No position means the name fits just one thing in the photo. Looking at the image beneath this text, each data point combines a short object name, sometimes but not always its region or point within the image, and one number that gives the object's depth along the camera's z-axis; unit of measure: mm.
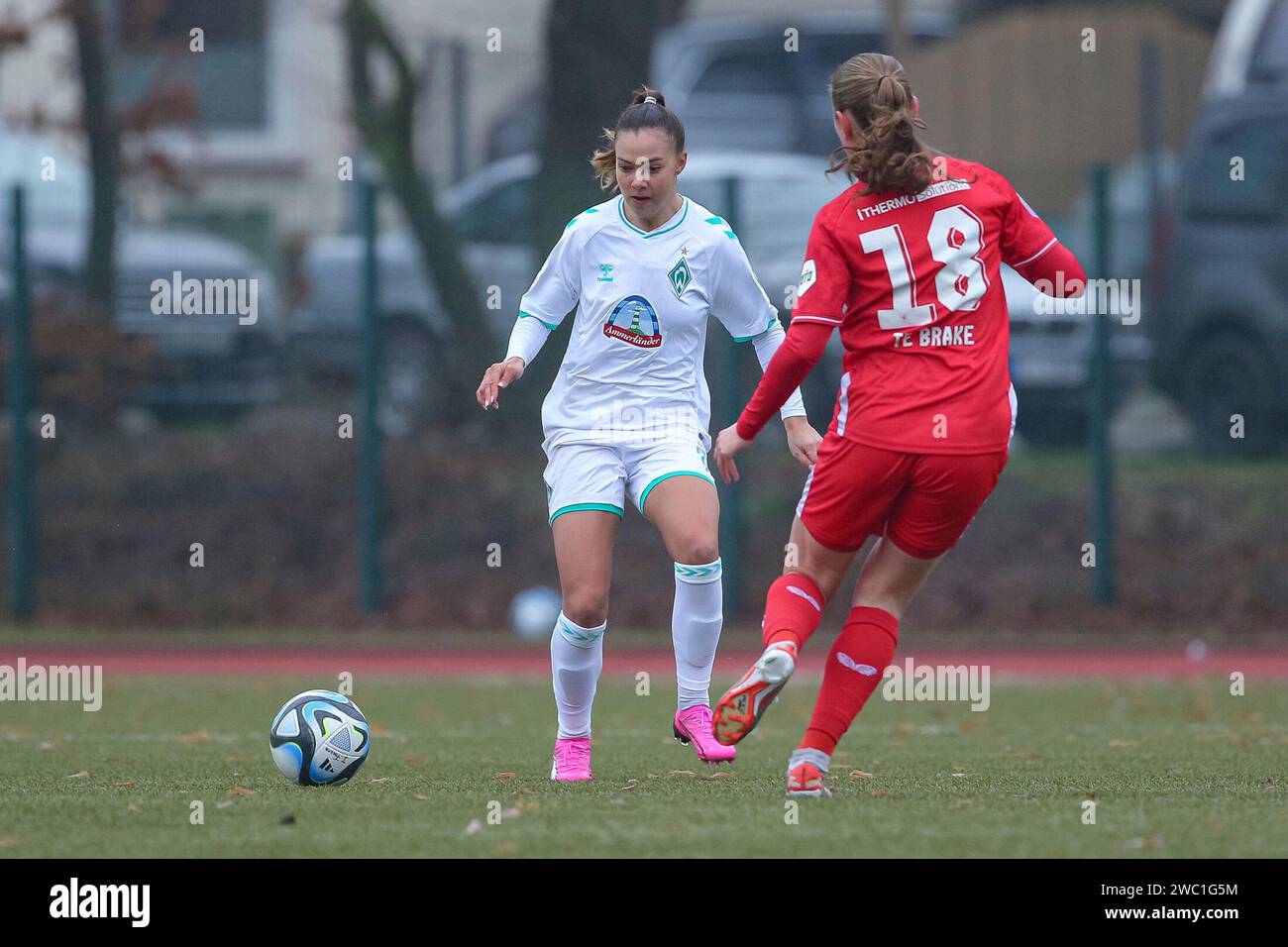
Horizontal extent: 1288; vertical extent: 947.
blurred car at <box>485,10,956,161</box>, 18516
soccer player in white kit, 6152
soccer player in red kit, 5414
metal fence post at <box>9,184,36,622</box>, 13344
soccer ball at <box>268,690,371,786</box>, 5996
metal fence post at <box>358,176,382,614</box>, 13359
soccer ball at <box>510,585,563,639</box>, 12836
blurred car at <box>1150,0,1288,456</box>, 13109
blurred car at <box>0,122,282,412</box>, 13859
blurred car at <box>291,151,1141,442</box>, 13117
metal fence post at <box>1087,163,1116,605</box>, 12953
